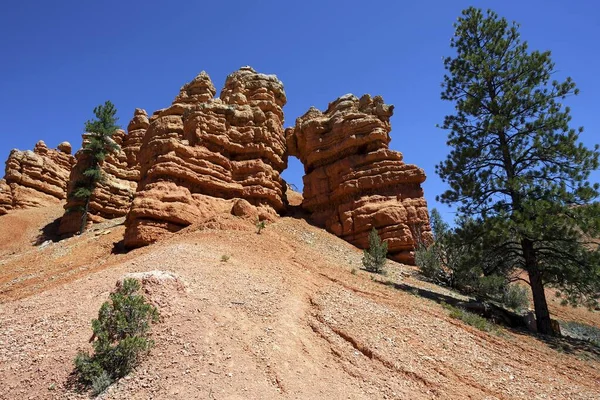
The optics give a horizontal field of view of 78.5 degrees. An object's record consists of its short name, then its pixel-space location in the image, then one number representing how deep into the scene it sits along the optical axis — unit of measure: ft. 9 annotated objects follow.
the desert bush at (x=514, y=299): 63.52
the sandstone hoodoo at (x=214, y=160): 63.41
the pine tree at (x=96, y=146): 104.68
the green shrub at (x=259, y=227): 59.98
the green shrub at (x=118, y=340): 21.08
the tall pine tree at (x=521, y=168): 44.55
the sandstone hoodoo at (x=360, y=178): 77.41
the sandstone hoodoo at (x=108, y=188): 106.83
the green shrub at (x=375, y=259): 59.62
